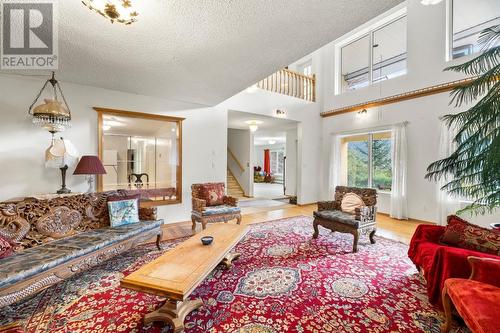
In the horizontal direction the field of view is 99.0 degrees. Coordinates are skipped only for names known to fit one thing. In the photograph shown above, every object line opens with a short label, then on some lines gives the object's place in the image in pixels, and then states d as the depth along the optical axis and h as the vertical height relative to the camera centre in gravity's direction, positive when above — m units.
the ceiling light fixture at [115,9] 1.63 +1.22
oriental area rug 1.67 -1.25
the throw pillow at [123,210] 2.90 -0.65
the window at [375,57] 5.27 +2.96
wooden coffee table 1.49 -0.84
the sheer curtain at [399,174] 4.91 -0.20
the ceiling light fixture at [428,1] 2.05 +1.59
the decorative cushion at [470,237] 1.73 -0.61
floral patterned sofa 1.74 -0.85
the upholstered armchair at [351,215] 3.09 -0.78
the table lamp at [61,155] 3.26 +0.13
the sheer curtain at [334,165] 6.35 +0.00
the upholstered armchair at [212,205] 3.74 -0.78
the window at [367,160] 5.53 +0.15
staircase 7.90 -0.87
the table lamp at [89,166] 3.13 -0.05
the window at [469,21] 3.97 +2.81
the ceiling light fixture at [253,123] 6.33 +1.24
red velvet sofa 1.64 -0.79
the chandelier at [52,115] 2.79 +0.64
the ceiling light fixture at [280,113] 6.00 +1.46
